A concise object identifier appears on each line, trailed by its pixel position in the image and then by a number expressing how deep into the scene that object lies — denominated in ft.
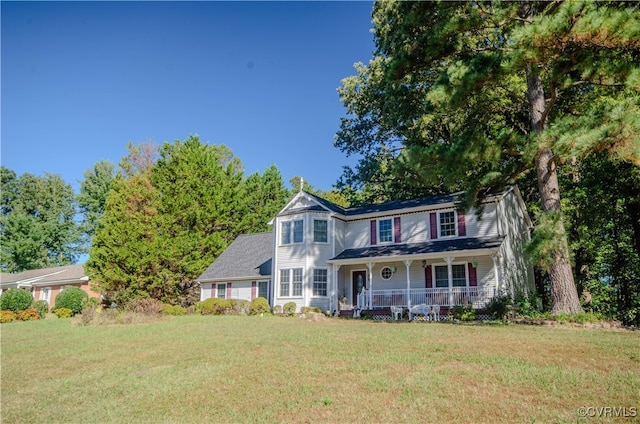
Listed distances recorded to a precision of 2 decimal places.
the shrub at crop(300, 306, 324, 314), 72.27
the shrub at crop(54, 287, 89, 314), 96.94
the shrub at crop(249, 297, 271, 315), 76.59
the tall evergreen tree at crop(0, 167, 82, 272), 159.43
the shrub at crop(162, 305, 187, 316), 82.84
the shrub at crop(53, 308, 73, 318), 87.71
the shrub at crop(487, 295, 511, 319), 52.26
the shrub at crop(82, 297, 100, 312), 93.20
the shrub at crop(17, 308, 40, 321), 84.84
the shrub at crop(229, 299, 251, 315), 79.41
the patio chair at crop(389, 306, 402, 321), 60.44
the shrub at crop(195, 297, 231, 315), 80.69
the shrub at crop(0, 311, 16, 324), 80.48
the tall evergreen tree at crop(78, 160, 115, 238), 156.35
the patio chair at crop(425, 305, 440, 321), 57.07
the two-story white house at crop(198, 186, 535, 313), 63.36
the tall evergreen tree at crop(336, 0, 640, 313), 35.40
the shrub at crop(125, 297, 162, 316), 71.03
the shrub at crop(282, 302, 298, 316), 73.53
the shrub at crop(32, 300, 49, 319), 91.81
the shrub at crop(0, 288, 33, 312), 95.09
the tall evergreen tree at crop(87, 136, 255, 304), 93.91
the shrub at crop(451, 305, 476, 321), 55.11
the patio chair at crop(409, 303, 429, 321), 56.13
